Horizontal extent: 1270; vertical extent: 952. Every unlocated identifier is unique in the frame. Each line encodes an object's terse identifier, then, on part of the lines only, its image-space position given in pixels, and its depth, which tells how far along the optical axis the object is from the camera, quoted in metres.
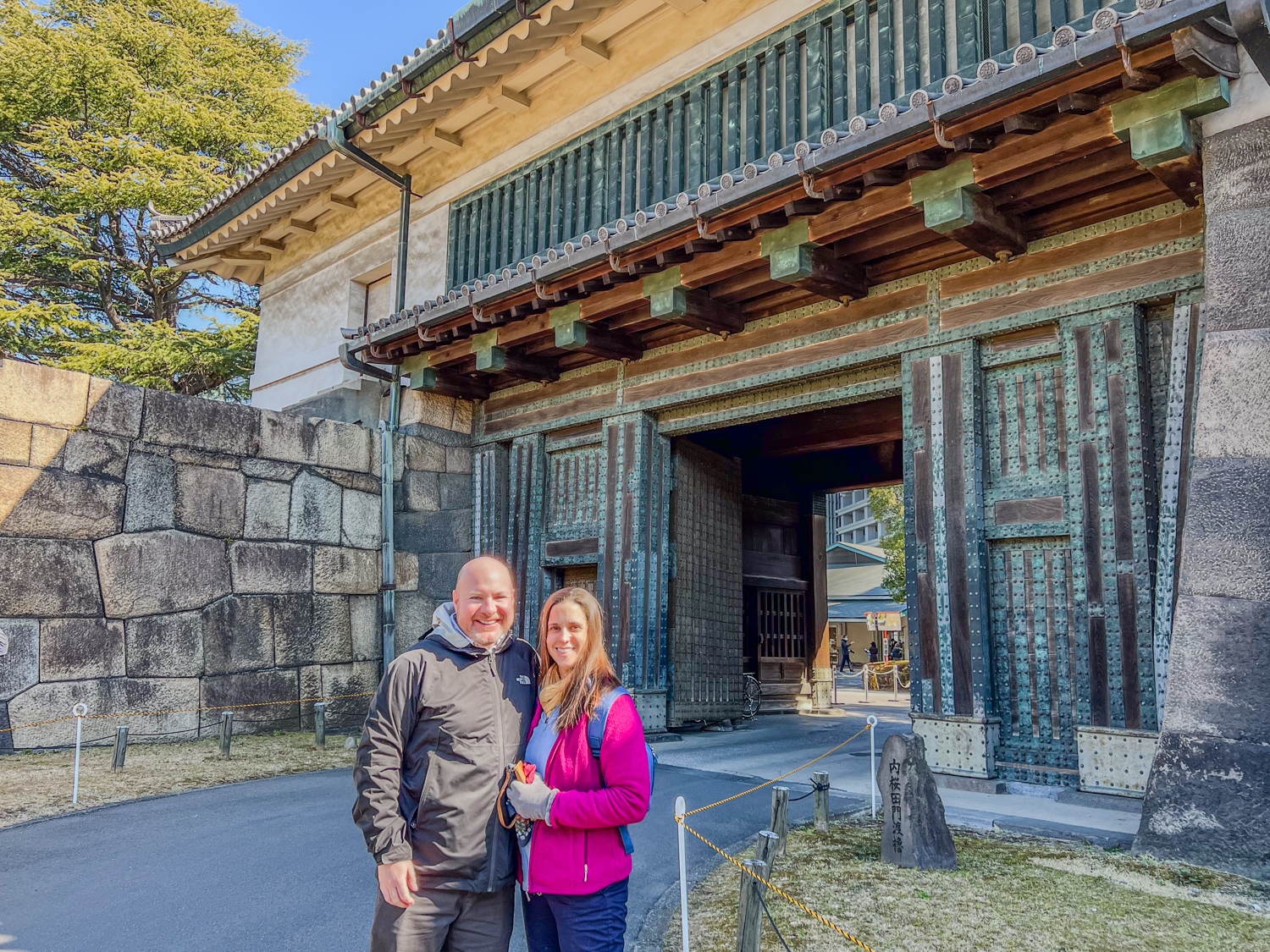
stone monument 4.61
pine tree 16.38
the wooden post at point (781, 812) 4.66
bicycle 11.69
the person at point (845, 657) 26.98
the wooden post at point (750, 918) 3.06
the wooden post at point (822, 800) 5.53
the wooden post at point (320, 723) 8.74
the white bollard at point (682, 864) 3.11
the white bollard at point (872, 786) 5.83
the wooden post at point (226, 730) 8.07
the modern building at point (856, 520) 49.00
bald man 2.43
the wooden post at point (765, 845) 3.46
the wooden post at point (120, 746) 7.22
